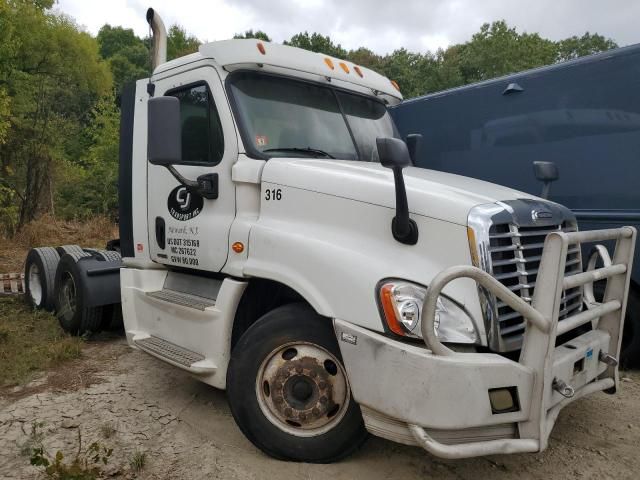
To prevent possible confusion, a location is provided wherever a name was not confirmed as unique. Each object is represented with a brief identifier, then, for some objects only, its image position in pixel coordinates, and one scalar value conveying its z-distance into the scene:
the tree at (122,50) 43.31
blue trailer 4.74
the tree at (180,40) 41.46
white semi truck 2.67
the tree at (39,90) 19.94
